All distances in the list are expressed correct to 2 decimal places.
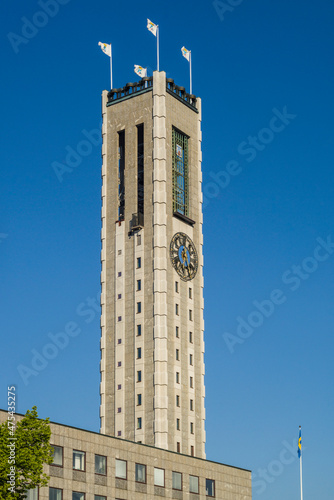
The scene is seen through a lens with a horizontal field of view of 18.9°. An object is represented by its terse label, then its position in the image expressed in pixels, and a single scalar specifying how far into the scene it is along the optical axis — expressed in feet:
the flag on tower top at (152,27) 530.68
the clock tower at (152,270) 465.06
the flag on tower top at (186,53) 544.62
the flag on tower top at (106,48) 542.16
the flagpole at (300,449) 414.60
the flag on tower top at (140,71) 524.52
